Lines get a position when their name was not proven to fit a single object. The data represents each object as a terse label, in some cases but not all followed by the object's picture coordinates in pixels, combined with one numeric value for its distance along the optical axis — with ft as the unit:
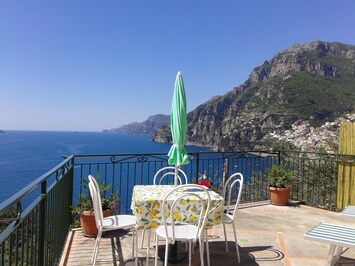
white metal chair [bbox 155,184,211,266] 8.71
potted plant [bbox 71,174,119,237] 13.24
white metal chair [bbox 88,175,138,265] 9.80
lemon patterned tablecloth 9.63
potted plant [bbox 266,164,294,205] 20.48
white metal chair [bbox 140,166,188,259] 13.15
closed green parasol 11.48
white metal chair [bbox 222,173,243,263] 11.01
